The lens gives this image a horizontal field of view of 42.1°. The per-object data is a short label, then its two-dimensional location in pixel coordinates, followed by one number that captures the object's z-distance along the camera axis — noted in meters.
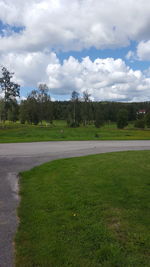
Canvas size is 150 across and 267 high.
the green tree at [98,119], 59.44
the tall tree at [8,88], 46.16
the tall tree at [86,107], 67.12
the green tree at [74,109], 67.68
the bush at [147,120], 55.75
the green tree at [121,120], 58.80
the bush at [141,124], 56.92
